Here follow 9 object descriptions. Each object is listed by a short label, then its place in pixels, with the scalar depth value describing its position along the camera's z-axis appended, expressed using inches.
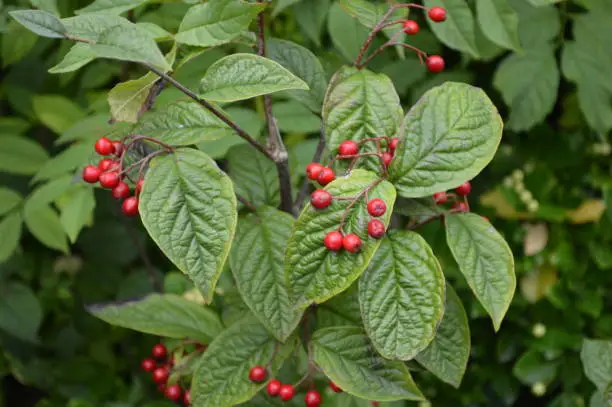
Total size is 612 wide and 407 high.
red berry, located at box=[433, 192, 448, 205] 22.5
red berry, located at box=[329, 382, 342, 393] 23.6
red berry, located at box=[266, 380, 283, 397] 23.4
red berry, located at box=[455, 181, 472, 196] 22.2
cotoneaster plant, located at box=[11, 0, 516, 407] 20.1
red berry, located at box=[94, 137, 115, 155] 21.2
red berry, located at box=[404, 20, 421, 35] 22.7
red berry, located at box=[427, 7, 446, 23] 23.3
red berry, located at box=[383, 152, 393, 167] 21.2
